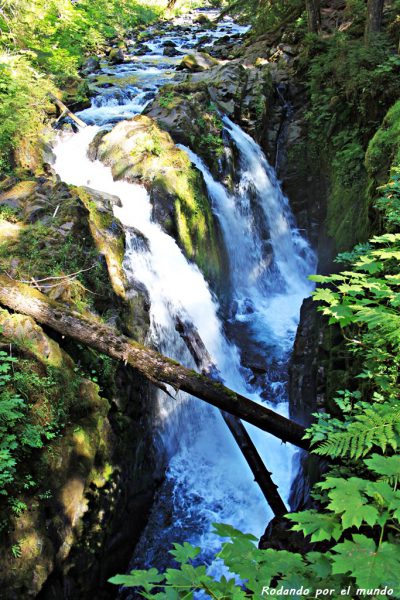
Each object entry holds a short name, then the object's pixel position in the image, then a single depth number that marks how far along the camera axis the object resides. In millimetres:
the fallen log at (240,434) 5070
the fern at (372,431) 2016
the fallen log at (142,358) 4645
